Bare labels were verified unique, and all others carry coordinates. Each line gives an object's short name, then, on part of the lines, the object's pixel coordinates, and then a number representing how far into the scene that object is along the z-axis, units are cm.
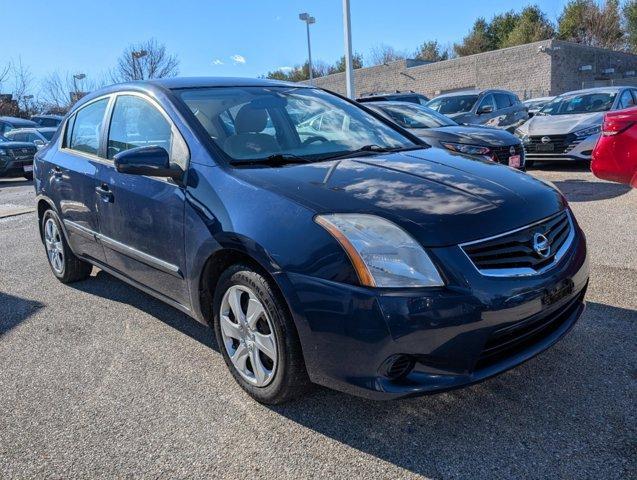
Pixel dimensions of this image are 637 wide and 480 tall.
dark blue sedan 219
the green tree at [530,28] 5059
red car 514
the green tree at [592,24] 4856
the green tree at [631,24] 4809
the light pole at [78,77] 3800
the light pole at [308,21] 3165
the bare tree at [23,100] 3619
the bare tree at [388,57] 6419
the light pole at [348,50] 1544
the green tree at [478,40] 5644
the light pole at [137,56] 3278
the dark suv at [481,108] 1173
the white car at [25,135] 1672
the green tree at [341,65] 6187
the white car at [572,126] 921
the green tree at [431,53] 6200
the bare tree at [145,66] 3341
